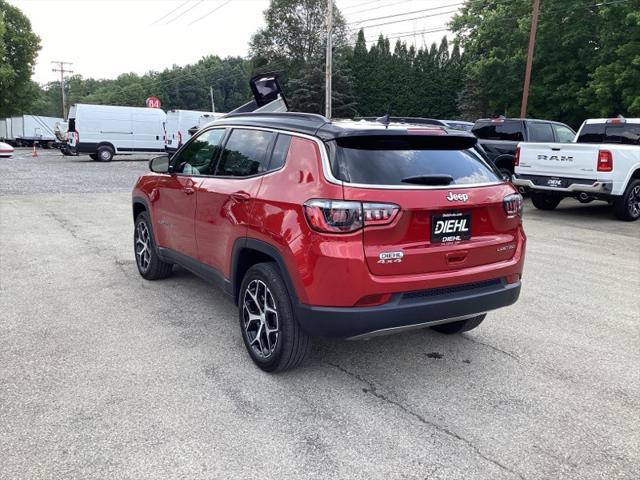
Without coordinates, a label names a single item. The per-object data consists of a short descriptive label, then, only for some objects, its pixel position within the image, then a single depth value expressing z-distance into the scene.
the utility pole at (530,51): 21.48
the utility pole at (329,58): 25.28
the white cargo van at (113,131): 25.52
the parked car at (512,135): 13.12
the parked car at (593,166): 10.05
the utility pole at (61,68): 71.12
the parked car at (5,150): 26.86
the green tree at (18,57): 43.94
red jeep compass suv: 3.06
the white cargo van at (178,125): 25.34
